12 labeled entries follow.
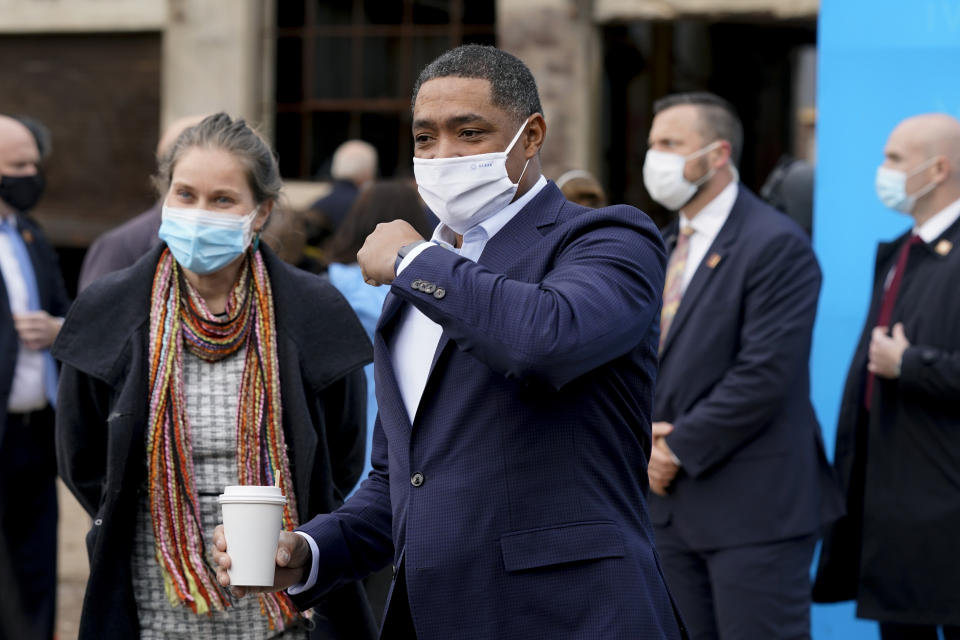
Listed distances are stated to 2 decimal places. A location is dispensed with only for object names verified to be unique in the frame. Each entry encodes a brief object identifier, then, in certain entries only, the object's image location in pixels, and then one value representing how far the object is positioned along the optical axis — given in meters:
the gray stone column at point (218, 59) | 20.45
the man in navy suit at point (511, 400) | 5.36
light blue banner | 12.33
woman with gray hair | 7.52
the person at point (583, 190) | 13.33
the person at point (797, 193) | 15.54
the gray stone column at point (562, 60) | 18.98
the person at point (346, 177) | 18.41
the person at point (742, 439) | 10.65
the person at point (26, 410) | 12.83
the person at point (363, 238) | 11.21
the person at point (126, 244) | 11.74
